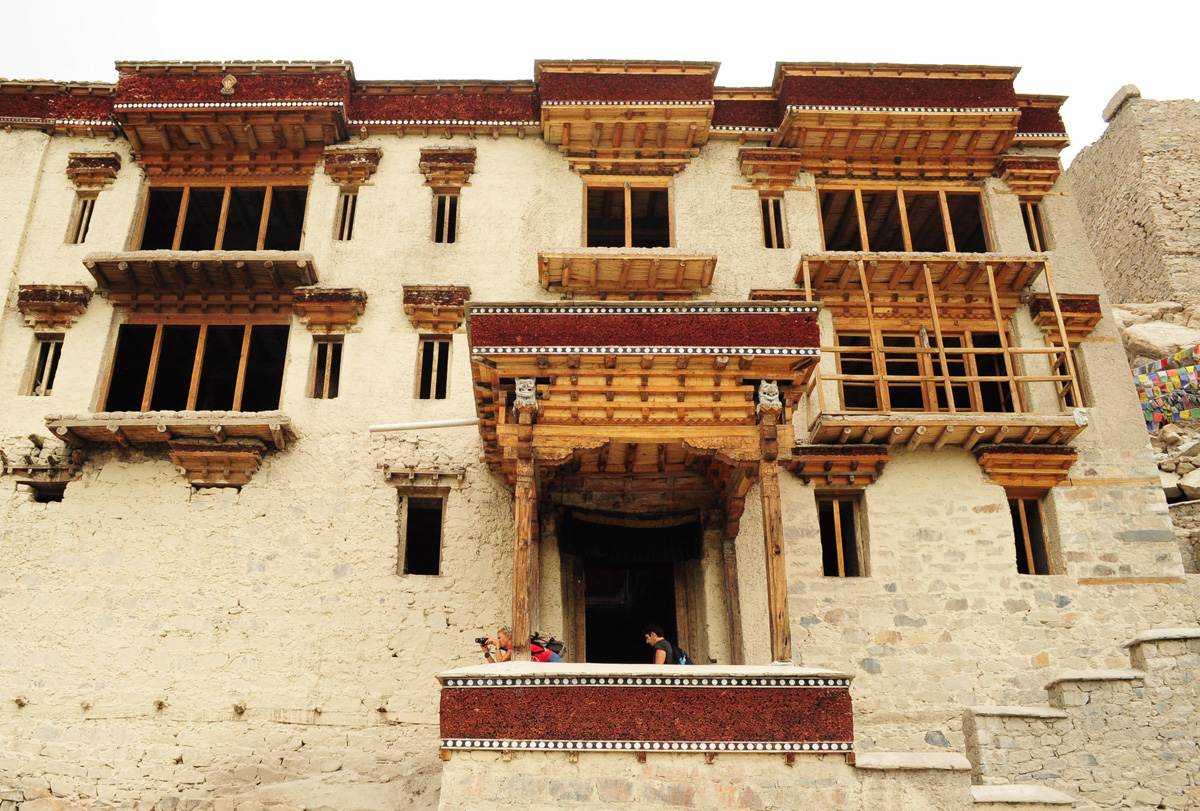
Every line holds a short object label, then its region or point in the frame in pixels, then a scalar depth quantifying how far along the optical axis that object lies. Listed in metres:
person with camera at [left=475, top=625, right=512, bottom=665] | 10.66
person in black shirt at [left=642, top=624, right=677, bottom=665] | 10.58
